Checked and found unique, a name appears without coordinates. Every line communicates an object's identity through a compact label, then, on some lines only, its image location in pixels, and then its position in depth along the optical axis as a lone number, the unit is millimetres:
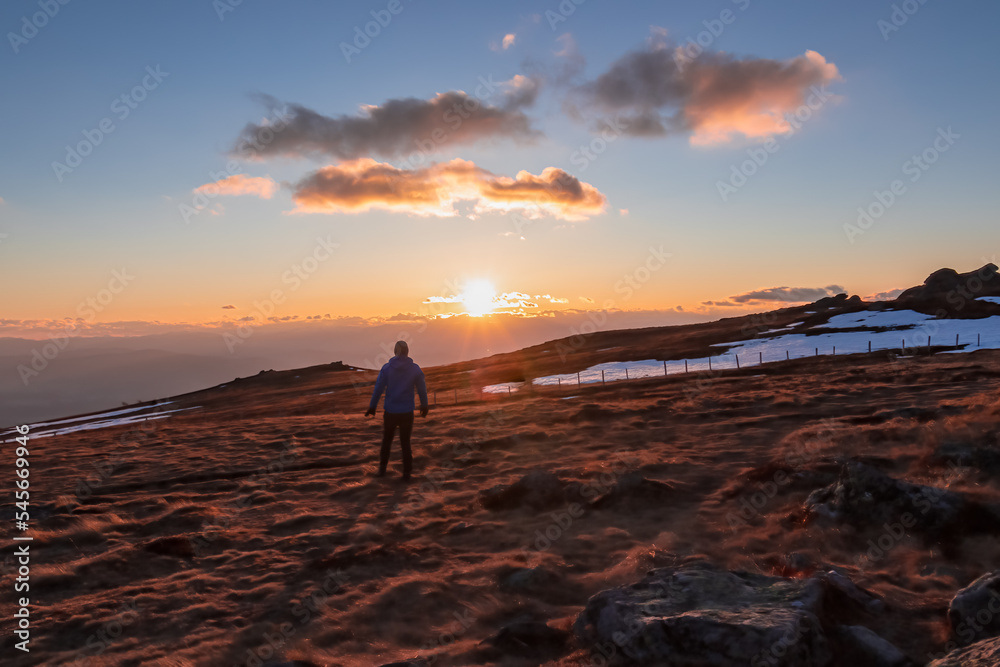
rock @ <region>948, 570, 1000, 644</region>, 4605
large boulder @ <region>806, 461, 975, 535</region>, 7340
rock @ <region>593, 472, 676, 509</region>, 9852
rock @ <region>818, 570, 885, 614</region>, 5387
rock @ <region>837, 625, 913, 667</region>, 4418
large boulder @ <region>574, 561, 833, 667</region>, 4340
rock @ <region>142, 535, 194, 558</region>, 8812
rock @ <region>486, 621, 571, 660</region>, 5297
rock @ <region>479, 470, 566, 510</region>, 10422
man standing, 13367
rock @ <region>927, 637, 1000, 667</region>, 3490
